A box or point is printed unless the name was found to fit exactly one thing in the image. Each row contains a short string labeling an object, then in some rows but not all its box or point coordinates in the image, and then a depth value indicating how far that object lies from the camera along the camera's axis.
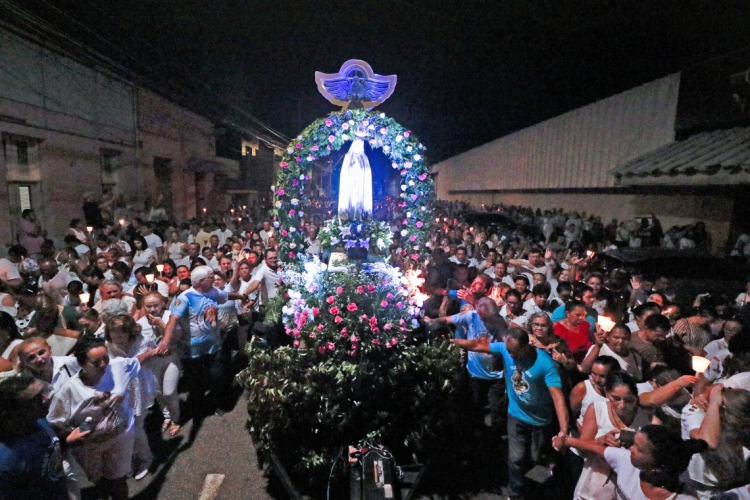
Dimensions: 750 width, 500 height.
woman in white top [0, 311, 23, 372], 3.93
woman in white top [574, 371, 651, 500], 3.23
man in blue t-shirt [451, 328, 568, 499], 4.07
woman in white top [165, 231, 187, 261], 9.89
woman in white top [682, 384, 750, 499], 2.89
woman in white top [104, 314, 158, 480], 4.24
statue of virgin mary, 6.60
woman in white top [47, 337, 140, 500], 3.47
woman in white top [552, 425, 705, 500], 2.59
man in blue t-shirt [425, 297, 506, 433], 5.18
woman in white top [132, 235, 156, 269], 8.83
